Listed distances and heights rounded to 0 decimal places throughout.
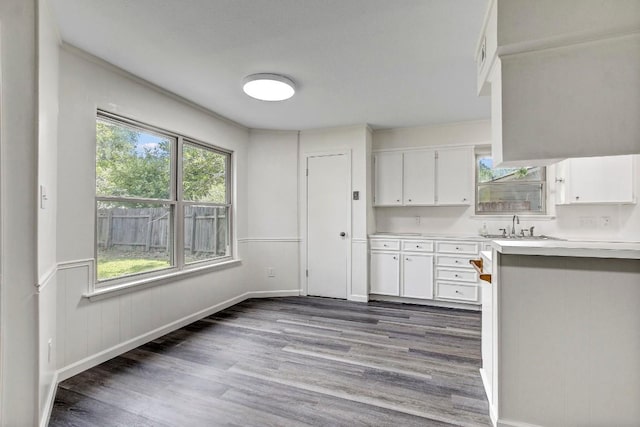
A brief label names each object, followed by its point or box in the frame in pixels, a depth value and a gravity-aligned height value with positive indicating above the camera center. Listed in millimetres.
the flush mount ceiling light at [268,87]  2658 +1170
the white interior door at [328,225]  4340 -140
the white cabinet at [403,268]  4004 -719
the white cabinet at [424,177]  4094 +531
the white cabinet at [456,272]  3799 -728
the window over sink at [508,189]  3963 +345
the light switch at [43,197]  1670 +102
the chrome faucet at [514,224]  3900 -115
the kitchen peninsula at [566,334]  1466 -603
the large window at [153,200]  2609 +153
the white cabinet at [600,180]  3295 +386
